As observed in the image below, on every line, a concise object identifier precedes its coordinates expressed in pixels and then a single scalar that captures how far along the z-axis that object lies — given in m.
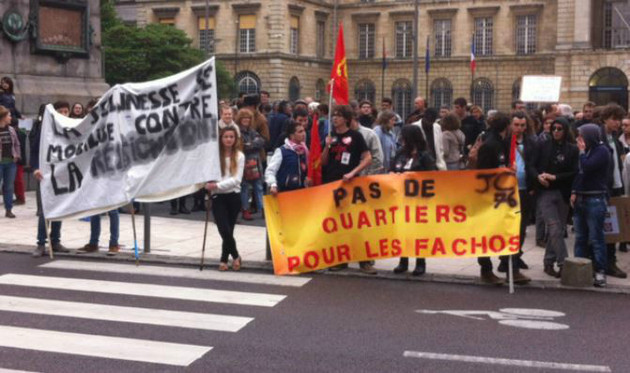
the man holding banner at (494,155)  10.62
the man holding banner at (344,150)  11.19
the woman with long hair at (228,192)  11.20
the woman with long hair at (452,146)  14.05
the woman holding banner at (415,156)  11.05
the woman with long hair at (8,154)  15.75
